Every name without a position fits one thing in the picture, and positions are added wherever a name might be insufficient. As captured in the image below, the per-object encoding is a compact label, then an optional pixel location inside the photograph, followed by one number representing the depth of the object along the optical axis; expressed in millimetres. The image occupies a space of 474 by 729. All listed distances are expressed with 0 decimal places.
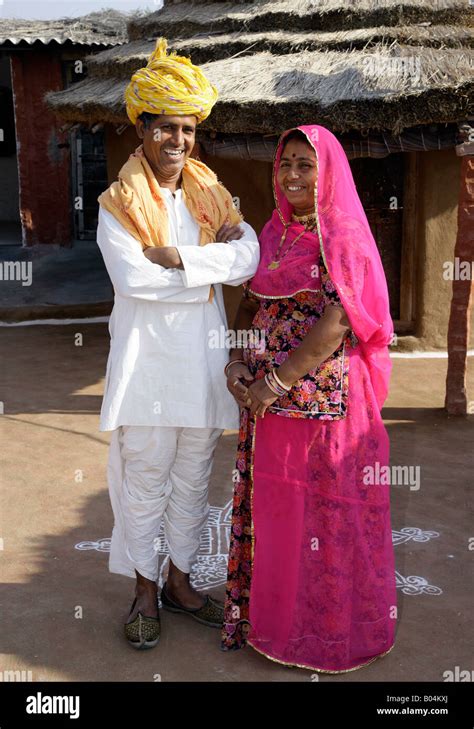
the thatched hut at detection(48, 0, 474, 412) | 6551
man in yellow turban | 3135
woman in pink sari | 3023
